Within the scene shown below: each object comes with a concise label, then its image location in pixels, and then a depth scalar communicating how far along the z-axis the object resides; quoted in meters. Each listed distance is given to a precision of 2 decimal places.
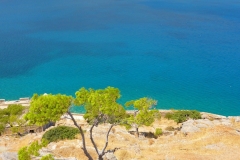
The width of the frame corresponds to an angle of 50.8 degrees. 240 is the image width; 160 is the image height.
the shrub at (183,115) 40.00
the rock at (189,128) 31.73
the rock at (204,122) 33.72
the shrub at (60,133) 29.01
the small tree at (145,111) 26.96
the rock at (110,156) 22.94
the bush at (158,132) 33.88
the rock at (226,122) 35.85
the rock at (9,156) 21.70
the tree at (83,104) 15.65
